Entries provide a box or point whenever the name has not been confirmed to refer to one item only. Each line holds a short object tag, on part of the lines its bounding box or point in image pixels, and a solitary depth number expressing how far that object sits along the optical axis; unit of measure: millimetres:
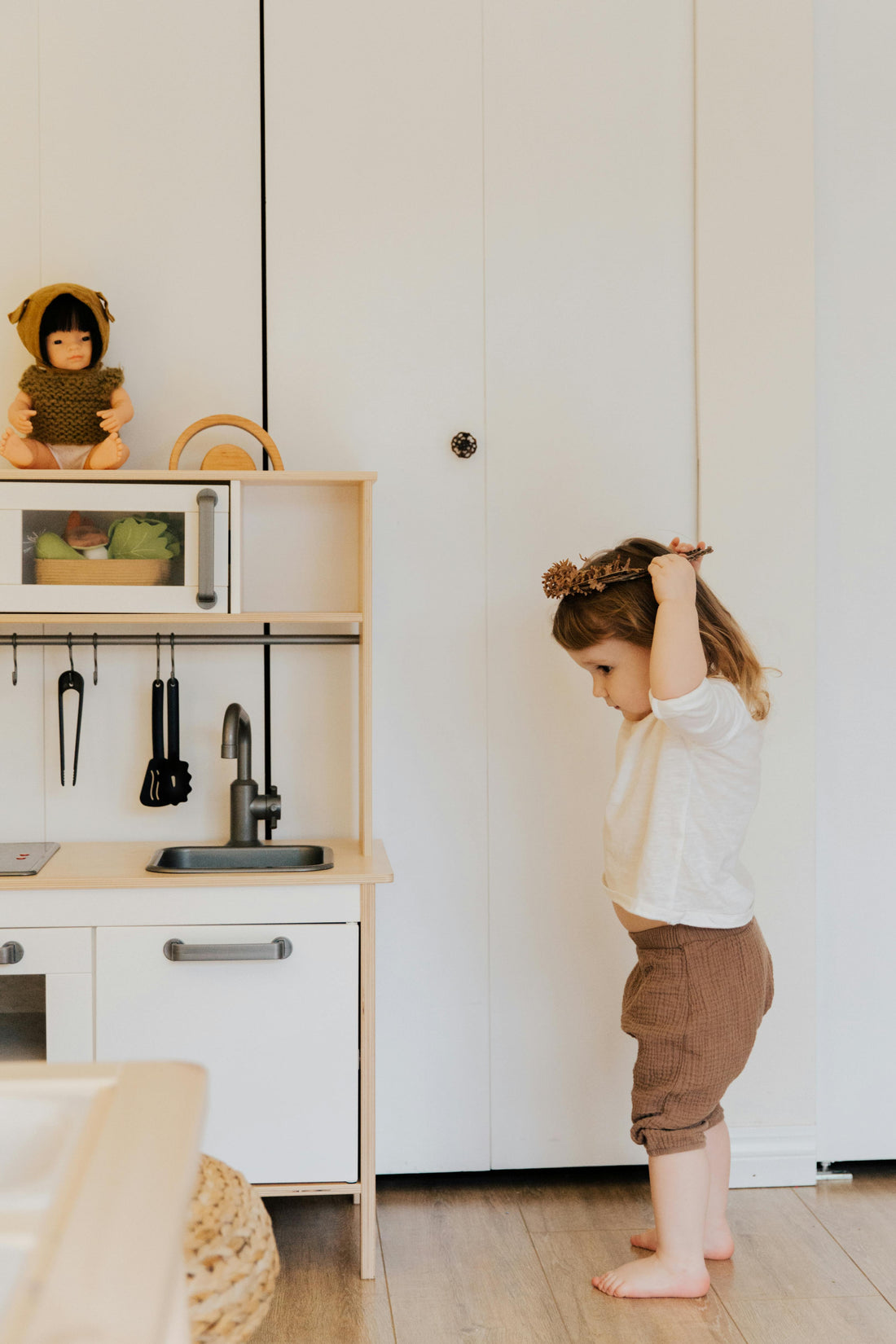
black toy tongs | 2197
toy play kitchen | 1910
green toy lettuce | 2018
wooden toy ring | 2102
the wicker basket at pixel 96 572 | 2012
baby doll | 2104
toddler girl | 1819
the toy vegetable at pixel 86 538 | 2018
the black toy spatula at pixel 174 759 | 2197
